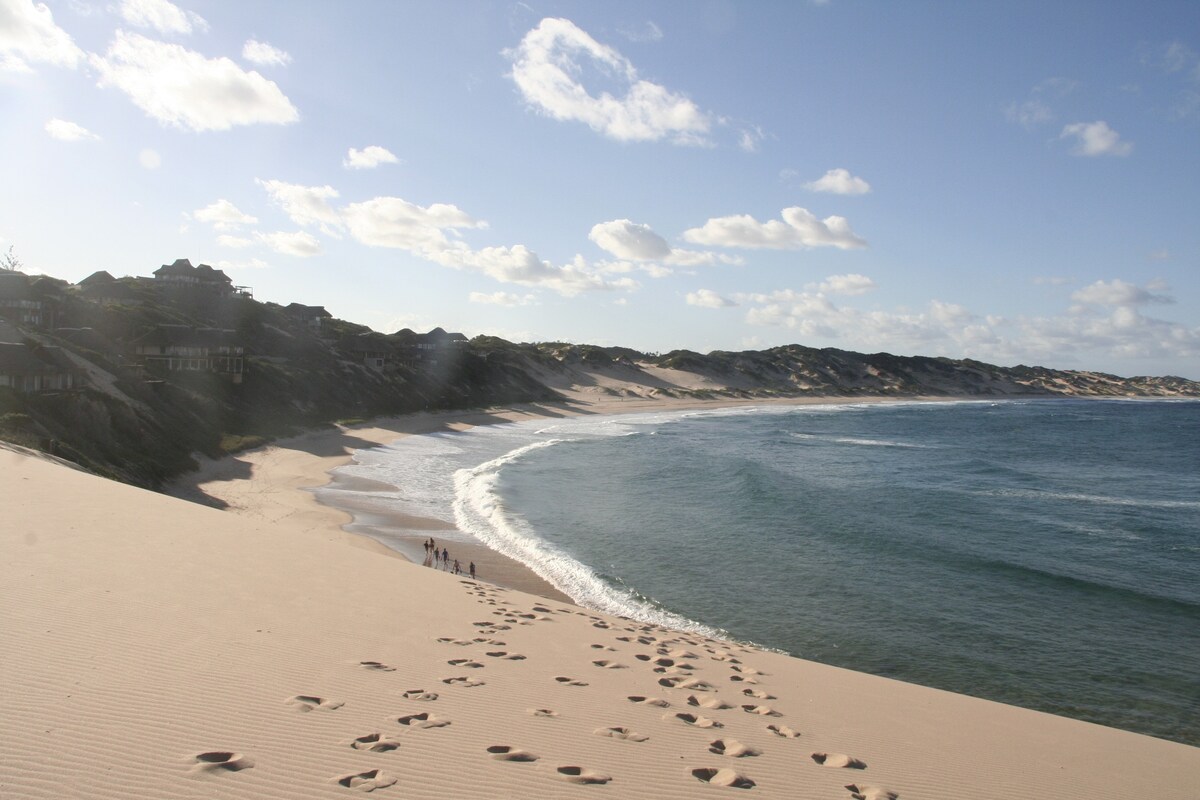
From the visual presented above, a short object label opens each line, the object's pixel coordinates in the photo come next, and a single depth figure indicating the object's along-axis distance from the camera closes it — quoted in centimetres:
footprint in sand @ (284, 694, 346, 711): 708
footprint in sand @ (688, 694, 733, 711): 922
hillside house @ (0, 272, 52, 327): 4962
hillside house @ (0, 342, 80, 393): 2955
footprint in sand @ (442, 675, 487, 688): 846
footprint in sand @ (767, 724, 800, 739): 844
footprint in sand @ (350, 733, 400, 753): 626
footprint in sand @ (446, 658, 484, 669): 932
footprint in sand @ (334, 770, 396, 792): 555
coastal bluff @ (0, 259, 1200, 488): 2980
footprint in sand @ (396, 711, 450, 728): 695
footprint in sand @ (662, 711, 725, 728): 833
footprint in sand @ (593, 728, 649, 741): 750
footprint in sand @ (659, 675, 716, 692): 1001
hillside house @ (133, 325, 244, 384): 4972
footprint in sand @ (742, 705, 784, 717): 928
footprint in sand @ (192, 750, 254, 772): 555
